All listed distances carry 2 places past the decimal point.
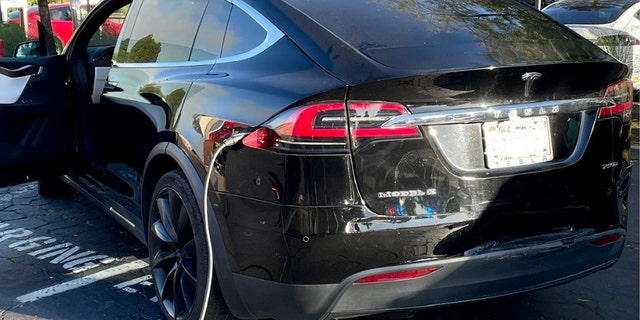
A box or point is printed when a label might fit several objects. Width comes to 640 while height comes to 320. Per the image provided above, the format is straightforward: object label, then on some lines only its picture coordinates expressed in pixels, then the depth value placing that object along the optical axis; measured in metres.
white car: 7.65
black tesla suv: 2.45
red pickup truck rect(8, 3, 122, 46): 14.84
